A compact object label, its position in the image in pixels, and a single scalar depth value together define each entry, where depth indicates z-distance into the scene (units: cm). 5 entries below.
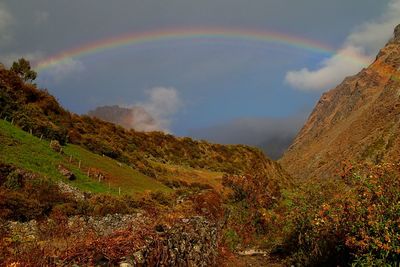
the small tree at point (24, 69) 6219
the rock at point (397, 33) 18890
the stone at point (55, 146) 3362
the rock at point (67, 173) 2827
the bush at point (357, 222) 1061
